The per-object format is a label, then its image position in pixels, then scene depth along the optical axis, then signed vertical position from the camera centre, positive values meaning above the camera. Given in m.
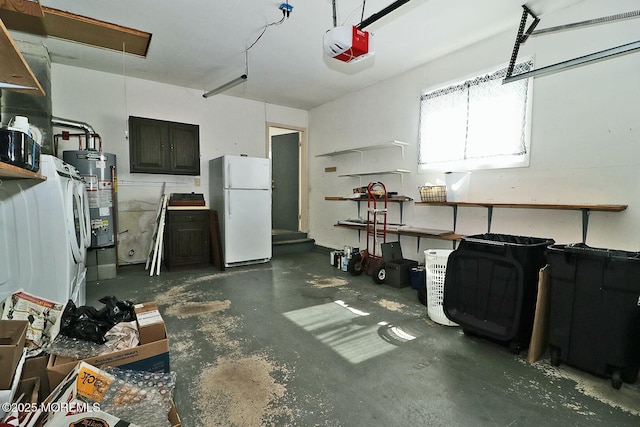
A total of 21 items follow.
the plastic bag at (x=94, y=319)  1.60 -0.75
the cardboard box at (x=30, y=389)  1.33 -0.93
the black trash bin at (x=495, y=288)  2.15 -0.74
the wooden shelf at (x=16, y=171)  1.33 +0.10
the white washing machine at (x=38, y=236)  2.14 -0.35
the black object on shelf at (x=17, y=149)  1.52 +0.23
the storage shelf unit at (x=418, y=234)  3.40 -0.50
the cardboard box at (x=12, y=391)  1.17 -0.84
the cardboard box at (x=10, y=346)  1.25 -0.71
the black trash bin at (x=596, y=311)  1.76 -0.74
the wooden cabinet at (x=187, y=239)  4.40 -0.73
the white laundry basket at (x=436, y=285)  2.71 -0.87
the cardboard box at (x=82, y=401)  1.09 -0.86
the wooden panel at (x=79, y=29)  2.99 +1.80
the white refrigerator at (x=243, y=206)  4.62 -0.22
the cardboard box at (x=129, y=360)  1.41 -0.89
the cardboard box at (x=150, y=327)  1.68 -0.79
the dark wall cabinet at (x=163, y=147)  4.41 +0.72
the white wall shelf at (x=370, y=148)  4.20 +0.73
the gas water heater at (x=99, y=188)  3.72 +0.05
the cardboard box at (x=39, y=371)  1.42 -0.89
